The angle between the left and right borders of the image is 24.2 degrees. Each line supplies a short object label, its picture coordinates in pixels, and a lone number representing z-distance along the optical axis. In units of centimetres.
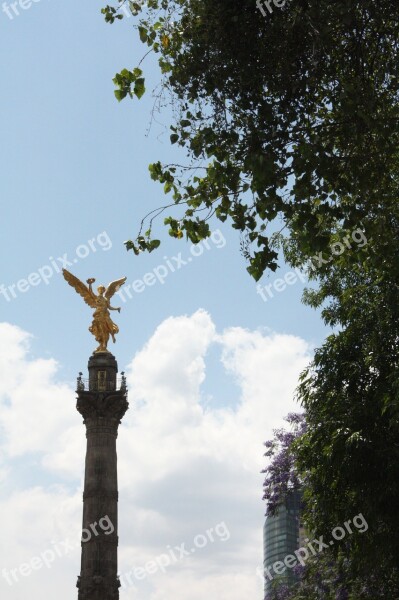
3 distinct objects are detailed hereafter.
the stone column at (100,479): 3844
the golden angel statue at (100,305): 4416
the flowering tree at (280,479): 3086
